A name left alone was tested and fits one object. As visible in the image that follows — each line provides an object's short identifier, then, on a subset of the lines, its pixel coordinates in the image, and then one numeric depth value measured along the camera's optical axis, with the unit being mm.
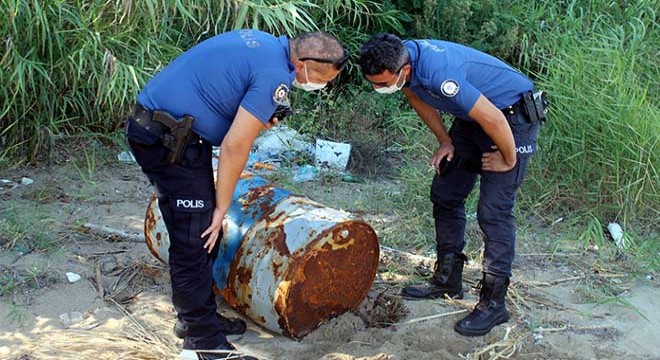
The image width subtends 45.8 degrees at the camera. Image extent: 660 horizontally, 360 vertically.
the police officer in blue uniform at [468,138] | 3357
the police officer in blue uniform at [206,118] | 2957
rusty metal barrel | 3473
